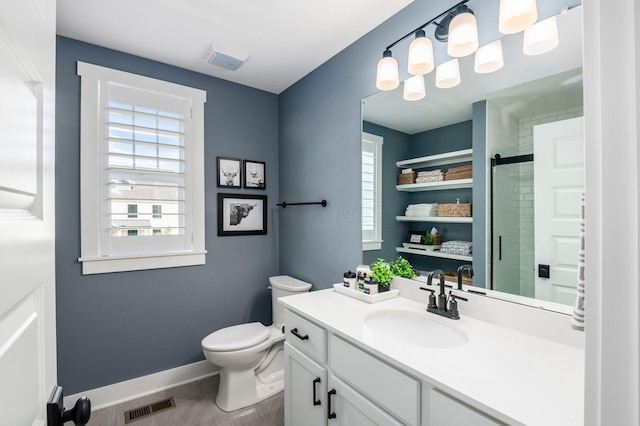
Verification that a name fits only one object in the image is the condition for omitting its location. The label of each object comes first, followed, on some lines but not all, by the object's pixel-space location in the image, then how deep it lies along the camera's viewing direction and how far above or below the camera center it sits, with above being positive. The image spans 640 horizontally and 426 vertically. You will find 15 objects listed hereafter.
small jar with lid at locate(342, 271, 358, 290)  1.88 -0.42
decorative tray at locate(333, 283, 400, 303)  1.69 -0.47
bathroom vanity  0.82 -0.50
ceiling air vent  2.16 +1.17
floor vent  2.03 -1.37
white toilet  2.05 -1.05
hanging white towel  0.63 -0.20
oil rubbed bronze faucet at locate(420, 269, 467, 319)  1.40 -0.43
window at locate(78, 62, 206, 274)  2.13 +0.31
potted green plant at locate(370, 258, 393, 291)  1.77 -0.37
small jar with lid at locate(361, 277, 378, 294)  1.73 -0.42
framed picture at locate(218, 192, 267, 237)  2.68 -0.01
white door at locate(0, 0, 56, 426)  0.38 +0.01
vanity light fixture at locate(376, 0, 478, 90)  1.38 +0.84
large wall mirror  1.16 +0.21
